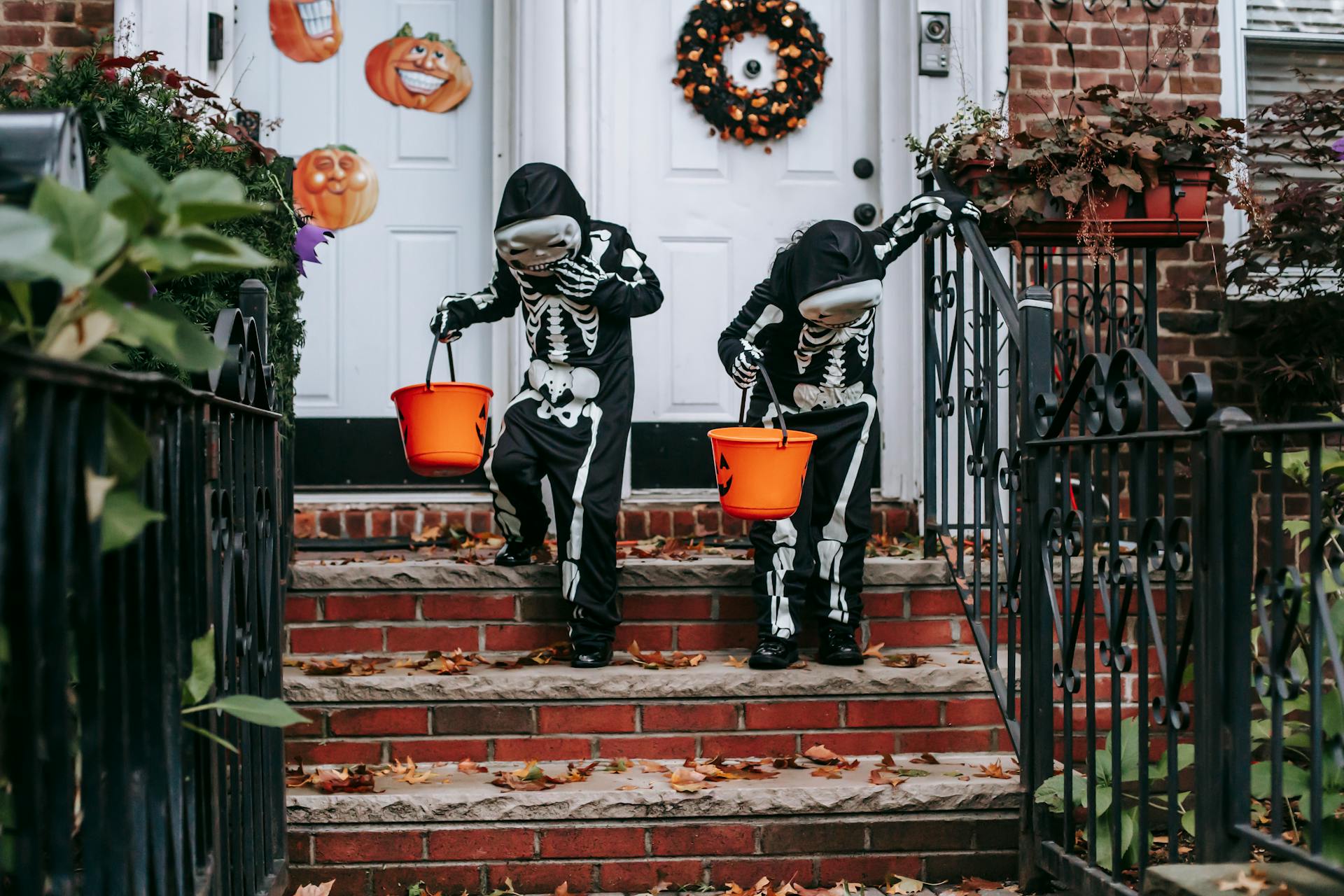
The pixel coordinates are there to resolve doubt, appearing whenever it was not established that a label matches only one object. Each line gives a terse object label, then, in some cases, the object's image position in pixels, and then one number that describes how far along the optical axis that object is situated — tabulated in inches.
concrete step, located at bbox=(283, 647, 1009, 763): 129.0
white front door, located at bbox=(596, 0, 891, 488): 188.7
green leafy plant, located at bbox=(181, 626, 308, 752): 57.9
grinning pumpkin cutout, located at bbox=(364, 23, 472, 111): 189.9
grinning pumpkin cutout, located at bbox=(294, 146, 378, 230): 188.7
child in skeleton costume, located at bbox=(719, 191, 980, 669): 138.1
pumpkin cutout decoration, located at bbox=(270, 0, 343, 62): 187.9
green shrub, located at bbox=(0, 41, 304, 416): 126.7
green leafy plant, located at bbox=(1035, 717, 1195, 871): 96.6
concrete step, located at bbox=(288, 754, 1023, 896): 113.3
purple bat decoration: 152.0
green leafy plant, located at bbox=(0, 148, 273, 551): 44.1
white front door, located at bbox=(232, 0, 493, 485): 188.2
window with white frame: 203.6
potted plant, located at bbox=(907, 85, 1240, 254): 150.7
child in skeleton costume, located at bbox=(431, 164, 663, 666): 138.1
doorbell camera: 183.5
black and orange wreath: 188.5
